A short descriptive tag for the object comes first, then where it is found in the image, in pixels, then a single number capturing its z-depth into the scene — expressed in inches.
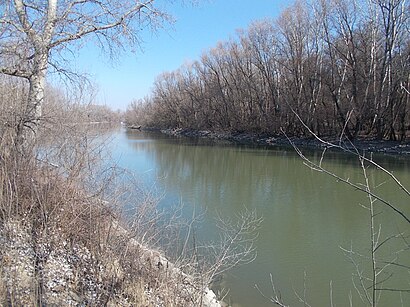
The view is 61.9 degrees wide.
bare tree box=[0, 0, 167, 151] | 211.6
